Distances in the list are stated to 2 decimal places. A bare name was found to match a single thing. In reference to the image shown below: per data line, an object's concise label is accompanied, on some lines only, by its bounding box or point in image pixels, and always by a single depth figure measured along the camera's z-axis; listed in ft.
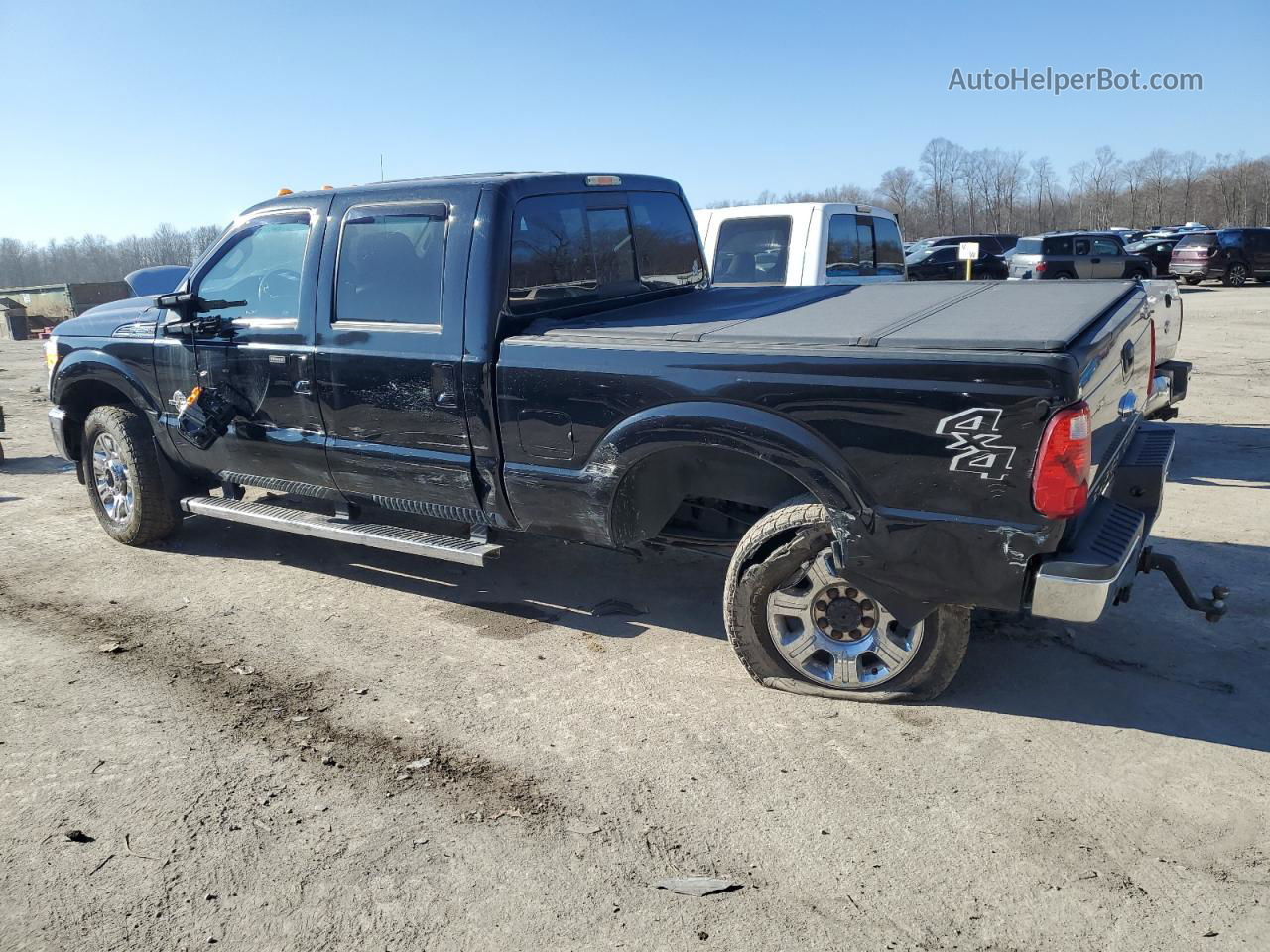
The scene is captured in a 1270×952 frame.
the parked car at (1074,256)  80.84
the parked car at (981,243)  93.97
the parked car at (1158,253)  101.97
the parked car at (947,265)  89.81
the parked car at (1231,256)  92.63
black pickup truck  10.84
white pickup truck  26.50
